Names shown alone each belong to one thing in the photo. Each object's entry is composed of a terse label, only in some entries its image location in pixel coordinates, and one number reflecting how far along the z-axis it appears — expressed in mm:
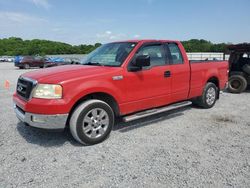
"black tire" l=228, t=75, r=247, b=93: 8727
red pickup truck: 3672
